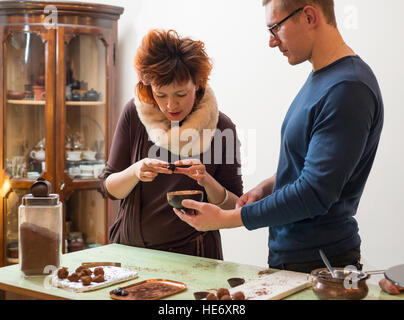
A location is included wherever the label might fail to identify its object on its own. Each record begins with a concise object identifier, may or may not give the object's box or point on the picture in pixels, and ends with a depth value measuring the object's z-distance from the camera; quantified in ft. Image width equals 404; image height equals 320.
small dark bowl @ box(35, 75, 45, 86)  12.37
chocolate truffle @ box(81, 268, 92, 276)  5.61
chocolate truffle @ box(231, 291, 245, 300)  4.88
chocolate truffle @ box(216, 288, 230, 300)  4.91
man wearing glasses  5.10
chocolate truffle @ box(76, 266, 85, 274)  5.67
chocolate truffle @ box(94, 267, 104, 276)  5.66
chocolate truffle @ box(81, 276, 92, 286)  5.39
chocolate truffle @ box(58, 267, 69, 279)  5.57
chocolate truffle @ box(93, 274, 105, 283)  5.48
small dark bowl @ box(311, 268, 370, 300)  4.77
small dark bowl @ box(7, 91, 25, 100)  12.42
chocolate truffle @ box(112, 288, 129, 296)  5.12
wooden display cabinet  12.12
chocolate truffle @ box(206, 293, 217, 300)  4.80
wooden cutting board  5.08
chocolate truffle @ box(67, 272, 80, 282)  5.50
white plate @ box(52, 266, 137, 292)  5.33
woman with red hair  7.19
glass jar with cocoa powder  5.75
